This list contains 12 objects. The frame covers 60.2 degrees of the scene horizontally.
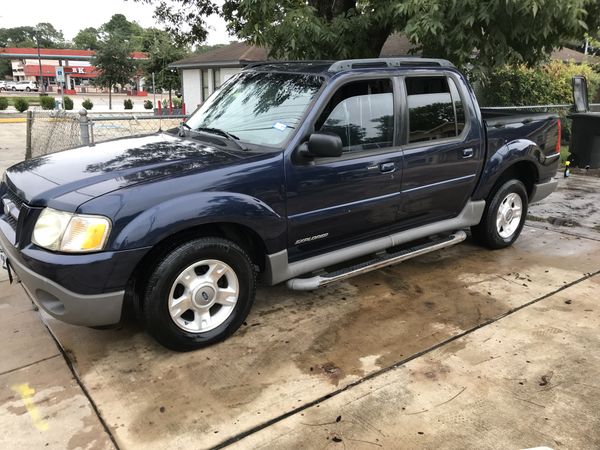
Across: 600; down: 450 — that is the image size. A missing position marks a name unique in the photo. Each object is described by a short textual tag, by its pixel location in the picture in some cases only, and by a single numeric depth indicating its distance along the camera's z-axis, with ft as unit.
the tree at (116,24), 373.89
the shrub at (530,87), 46.73
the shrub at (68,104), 114.62
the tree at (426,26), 16.69
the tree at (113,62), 133.49
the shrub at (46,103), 107.76
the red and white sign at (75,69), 262.88
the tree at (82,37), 412.36
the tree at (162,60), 107.76
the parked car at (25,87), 253.03
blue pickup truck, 10.03
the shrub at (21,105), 101.96
